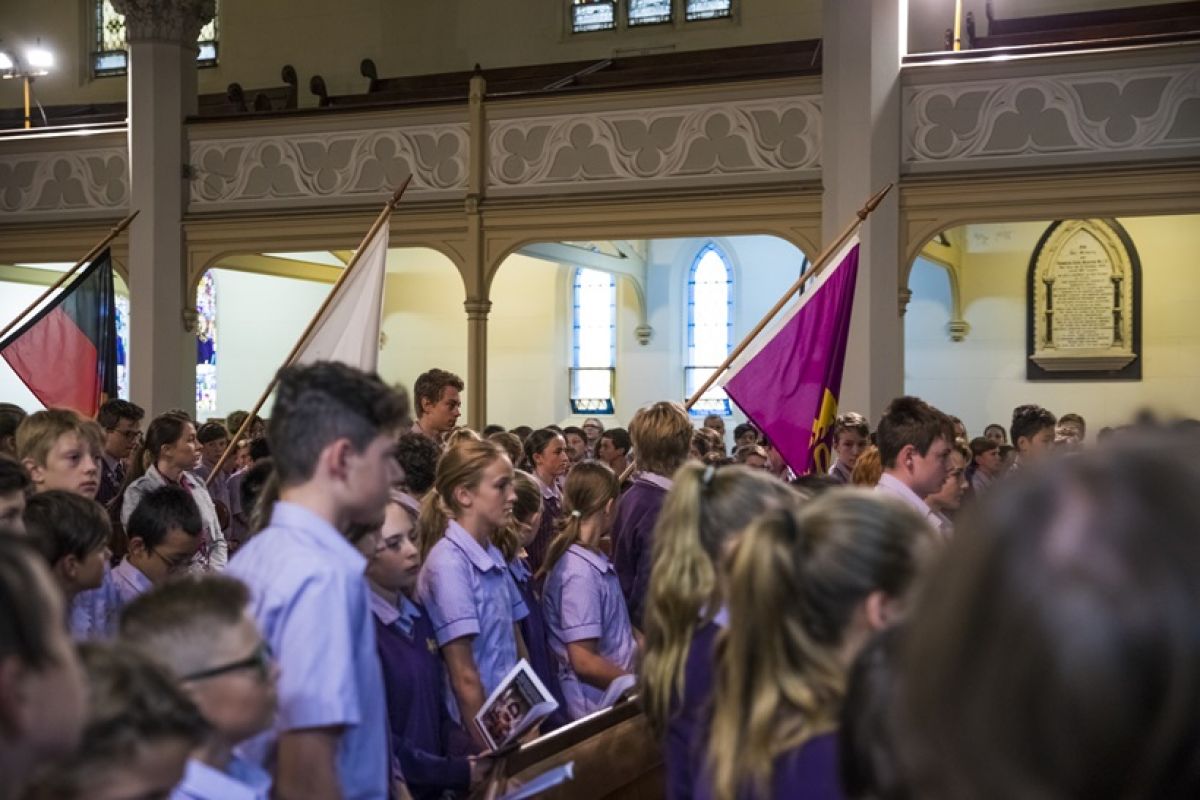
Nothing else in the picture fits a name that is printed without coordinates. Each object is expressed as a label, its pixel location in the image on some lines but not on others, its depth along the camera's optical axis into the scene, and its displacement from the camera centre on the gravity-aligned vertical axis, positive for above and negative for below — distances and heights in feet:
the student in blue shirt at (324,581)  8.59 -1.19
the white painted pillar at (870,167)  40.68 +6.05
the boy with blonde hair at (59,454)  17.49 -0.86
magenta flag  26.35 +0.02
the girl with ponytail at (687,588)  9.23 -1.33
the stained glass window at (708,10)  61.77 +15.82
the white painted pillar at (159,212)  49.83 +5.82
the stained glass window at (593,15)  63.52 +16.04
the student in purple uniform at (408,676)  13.02 -2.69
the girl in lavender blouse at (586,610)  17.37 -2.72
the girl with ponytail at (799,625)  6.84 -1.16
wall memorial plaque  53.98 +2.95
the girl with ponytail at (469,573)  14.84 -1.97
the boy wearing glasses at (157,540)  16.01 -1.73
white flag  24.35 +0.95
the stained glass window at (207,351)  71.67 +1.55
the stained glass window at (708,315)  63.98 +3.01
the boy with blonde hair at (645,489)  18.45 -1.34
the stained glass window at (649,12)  62.54 +15.92
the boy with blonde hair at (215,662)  7.98 -1.54
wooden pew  13.88 -3.81
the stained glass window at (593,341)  66.33 +1.91
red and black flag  31.17 +0.68
